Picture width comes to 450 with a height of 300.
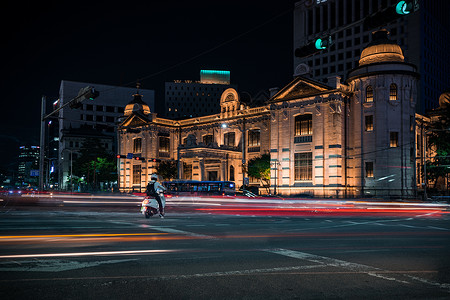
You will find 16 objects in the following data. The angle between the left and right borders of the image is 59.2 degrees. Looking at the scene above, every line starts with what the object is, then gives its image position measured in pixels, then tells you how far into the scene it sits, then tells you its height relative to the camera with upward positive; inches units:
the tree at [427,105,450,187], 1786.4 +123.7
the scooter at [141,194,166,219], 641.6 -56.5
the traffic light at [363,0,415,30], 345.1 +142.5
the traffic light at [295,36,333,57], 457.4 +146.2
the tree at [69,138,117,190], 3078.2 +52.6
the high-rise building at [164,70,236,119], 7086.6 +1312.0
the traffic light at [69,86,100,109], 752.5 +146.2
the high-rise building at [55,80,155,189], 3988.2 +620.1
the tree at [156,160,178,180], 2559.1 +8.0
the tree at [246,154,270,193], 2154.3 +15.0
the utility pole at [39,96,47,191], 1103.0 +99.5
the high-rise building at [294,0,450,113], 3026.6 +1107.8
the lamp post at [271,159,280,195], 2044.0 +35.1
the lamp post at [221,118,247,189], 2356.1 +273.0
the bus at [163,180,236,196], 2059.5 -81.7
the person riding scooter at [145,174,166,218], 636.1 -32.0
